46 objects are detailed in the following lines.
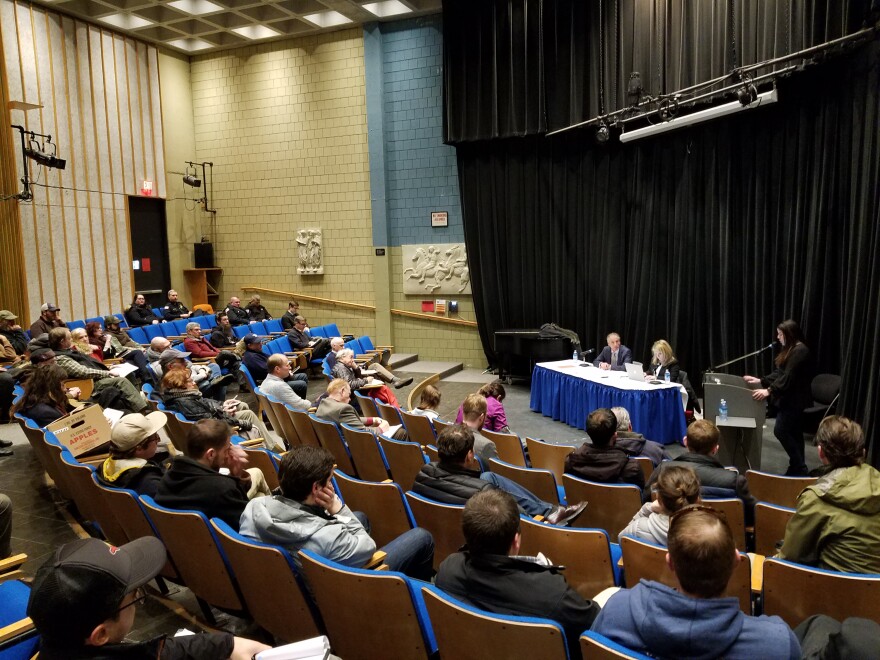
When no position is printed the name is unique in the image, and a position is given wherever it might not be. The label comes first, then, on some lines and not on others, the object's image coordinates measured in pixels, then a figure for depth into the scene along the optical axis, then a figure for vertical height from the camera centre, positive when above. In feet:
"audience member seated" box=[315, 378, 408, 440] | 16.69 -3.80
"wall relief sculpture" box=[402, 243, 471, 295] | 38.73 -0.76
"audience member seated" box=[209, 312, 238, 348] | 32.50 -3.60
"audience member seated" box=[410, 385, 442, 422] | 17.47 -3.87
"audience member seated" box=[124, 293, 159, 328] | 37.83 -2.79
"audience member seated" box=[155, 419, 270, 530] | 9.65 -3.25
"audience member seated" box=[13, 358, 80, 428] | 16.10 -3.20
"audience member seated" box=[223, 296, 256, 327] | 38.81 -3.02
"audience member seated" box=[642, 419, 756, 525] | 10.83 -3.71
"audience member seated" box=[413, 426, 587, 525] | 10.47 -3.63
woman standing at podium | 17.85 -4.13
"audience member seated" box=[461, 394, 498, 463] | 14.62 -3.52
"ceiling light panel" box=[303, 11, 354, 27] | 38.37 +14.27
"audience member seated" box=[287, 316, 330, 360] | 33.12 -4.14
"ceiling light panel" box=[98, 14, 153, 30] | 37.88 +14.32
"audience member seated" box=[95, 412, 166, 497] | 10.68 -3.22
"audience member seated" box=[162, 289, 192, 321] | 39.75 -2.74
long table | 21.75 -5.16
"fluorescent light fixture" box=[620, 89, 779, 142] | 22.20 +4.88
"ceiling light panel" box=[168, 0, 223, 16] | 36.75 +14.53
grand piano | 31.40 -4.70
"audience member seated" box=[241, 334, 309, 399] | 26.71 -4.06
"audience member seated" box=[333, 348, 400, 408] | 22.81 -4.25
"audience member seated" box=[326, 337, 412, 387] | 25.56 -4.85
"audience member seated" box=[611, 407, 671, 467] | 13.94 -4.12
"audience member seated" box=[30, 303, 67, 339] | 29.01 -2.42
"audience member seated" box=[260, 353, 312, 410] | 19.65 -3.72
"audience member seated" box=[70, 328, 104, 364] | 24.36 -2.80
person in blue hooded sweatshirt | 5.34 -3.07
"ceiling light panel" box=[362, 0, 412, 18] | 36.80 +14.23
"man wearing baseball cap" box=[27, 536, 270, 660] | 4.87 -2.53
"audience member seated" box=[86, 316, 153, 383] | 26.27 -3.58
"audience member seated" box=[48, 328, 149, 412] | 19.66 -3.42
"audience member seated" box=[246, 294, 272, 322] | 40.78 -2.93
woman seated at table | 23.15 -4.03
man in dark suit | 25.62 -4.07
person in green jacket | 8.27 -3.56
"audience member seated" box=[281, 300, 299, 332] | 37.27 -3.16
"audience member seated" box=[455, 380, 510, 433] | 18.25 -4.28
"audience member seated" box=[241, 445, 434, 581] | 8.30 -3.31
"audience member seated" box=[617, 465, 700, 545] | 8.73 -3.34
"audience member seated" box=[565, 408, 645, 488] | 12.10 -3.87
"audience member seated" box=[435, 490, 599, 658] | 6.57 -3.33
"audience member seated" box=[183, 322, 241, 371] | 29.32 -3.95
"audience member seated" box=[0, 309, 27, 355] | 27.81 -2.70
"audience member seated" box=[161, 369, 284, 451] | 17.60 -3.90
